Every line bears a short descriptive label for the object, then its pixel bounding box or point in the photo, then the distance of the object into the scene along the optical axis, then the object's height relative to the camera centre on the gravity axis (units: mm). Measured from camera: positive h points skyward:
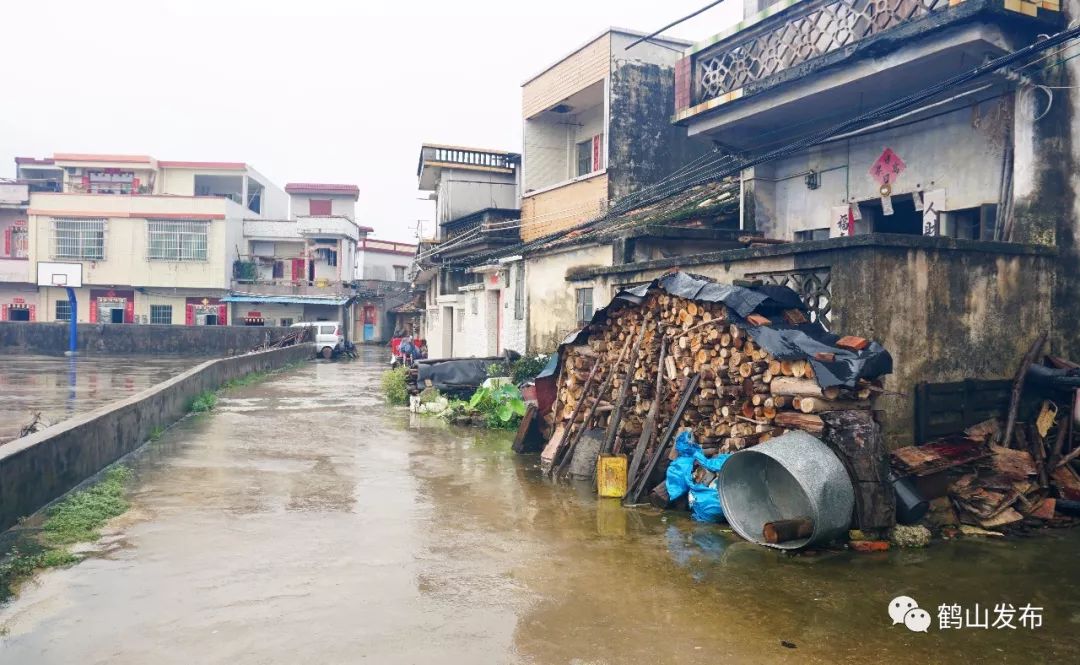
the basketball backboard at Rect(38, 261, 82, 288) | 40250 +2656
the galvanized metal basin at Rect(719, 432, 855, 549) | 6469 -1399
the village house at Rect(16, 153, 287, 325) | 44844 +4863
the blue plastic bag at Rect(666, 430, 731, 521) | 7699 -1538
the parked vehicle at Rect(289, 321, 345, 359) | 36938 -486
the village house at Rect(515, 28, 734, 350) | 16562 +4835
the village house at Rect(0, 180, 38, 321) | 44844 +3764
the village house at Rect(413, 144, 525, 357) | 21781 +2615
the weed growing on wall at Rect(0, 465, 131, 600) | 5883 -1772
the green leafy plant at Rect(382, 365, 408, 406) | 17578 -1340
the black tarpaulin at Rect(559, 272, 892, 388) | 7027 -28
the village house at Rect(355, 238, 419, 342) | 50250 +1353
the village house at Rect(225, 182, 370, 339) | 46281 +3374
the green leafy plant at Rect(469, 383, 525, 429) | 13938 -1365
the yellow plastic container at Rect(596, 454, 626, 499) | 8766 -1617
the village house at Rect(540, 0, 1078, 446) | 7781 +2060
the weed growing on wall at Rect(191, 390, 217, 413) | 15891 -1536
